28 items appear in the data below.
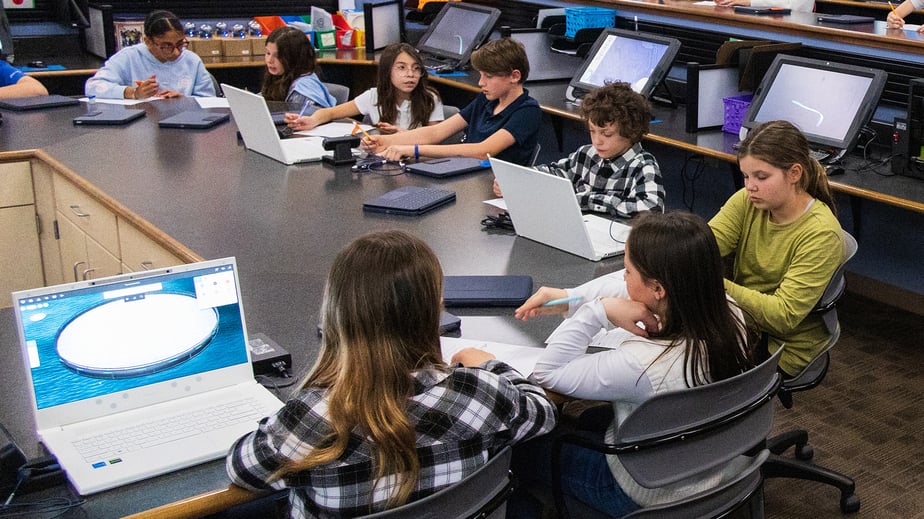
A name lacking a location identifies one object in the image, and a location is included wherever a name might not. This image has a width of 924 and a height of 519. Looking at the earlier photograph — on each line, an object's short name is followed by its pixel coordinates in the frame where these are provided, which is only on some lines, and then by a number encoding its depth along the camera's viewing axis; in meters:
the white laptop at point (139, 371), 1.54
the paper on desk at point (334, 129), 3.84
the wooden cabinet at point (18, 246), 3.75
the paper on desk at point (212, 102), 4.38
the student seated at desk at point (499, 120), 3.46
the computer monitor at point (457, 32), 5.34
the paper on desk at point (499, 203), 2.87
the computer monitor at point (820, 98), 3.43
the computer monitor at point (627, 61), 4.30
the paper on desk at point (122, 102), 4.36
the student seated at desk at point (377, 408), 1.38
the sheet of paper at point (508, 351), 1.87
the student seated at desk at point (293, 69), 4.29
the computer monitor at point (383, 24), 5.89
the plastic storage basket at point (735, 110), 3.88
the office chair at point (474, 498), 1.36
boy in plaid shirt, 2.75
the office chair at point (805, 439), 2.32
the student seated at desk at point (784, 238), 2.26
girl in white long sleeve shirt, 1.72
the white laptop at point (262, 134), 3.37
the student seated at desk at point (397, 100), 3.94
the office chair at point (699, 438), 1.60
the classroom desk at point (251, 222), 1.73
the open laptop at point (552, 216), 2.36
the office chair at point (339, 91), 4.53
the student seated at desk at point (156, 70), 4.45
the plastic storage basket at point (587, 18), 5.15
